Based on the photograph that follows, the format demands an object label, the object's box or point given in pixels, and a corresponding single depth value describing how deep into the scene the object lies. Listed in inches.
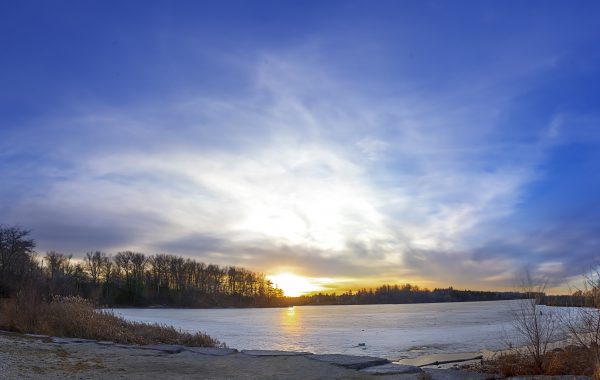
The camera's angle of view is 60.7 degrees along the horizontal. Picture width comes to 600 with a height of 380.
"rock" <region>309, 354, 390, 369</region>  626.8
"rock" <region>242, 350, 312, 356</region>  726.5
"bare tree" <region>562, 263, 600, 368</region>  452.8
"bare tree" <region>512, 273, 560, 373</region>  544.8
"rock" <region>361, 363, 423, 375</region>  567.2
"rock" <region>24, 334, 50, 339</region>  779.1
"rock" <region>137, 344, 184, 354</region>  728.1
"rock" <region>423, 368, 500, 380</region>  518.3
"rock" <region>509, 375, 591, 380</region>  458.1
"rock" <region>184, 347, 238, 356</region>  722.2
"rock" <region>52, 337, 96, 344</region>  740.6
